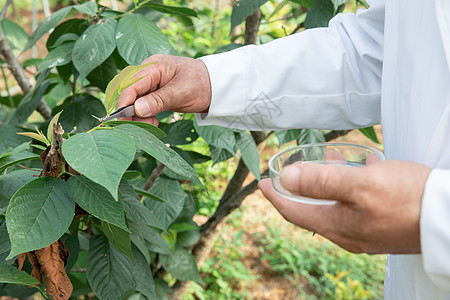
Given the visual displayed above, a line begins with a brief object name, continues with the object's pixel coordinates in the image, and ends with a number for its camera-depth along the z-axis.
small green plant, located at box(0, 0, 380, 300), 0.68
